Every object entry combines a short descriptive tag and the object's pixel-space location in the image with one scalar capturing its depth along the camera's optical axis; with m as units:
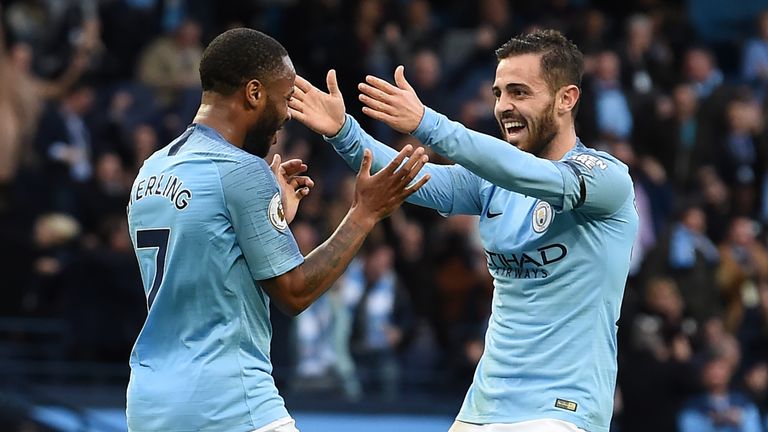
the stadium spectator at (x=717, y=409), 26.77
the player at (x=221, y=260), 10.59
